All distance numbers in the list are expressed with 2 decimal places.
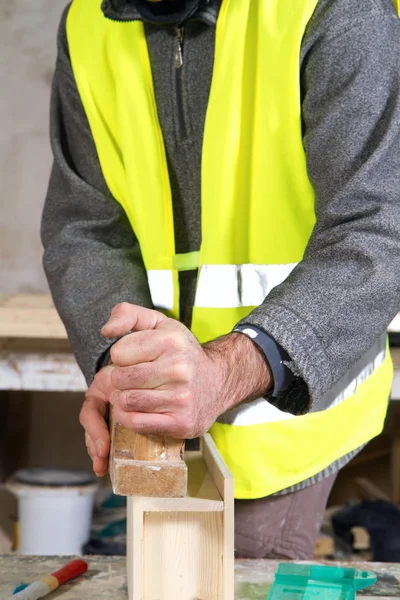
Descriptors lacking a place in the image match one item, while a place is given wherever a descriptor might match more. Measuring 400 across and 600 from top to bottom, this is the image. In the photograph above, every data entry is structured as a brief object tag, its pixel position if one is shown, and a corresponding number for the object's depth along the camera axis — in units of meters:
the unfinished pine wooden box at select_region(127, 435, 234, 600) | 1.31
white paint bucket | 2.51
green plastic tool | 1.38
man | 1.34
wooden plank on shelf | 2.29
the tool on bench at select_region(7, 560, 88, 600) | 1.41
